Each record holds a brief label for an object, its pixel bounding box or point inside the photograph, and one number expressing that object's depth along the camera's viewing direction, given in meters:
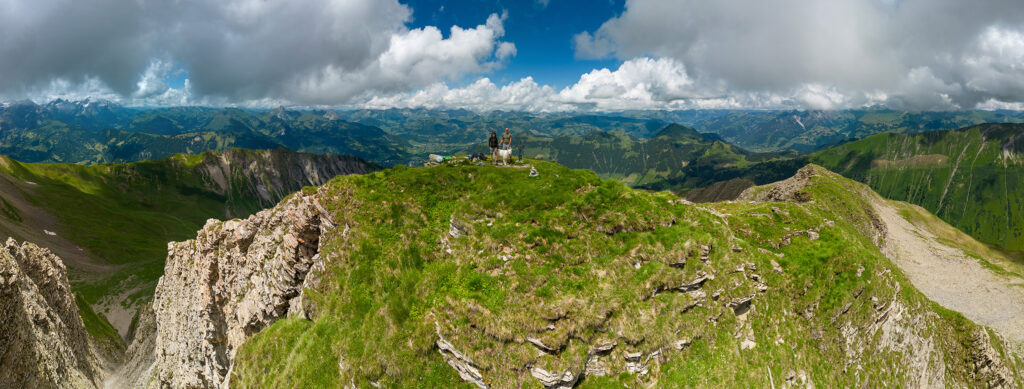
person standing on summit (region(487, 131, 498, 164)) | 41.19
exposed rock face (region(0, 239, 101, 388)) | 44.84
